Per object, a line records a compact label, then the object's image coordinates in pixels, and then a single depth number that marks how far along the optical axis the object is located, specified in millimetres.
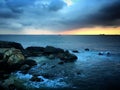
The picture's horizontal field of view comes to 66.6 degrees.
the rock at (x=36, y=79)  16268
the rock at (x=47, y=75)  17745
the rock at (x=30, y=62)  22616
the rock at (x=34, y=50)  32558
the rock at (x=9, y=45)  29411
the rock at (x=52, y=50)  32281
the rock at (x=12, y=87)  13754
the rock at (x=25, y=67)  20439
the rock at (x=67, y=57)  27657
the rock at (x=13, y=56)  20978
